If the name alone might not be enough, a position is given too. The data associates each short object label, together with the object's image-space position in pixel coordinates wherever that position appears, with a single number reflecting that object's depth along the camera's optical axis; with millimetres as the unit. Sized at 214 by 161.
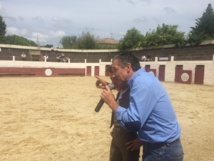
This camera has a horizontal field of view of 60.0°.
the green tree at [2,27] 30351
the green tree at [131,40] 19418
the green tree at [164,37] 15120
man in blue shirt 1181
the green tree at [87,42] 27790
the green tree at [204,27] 13595
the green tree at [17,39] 45747
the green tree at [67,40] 50192
